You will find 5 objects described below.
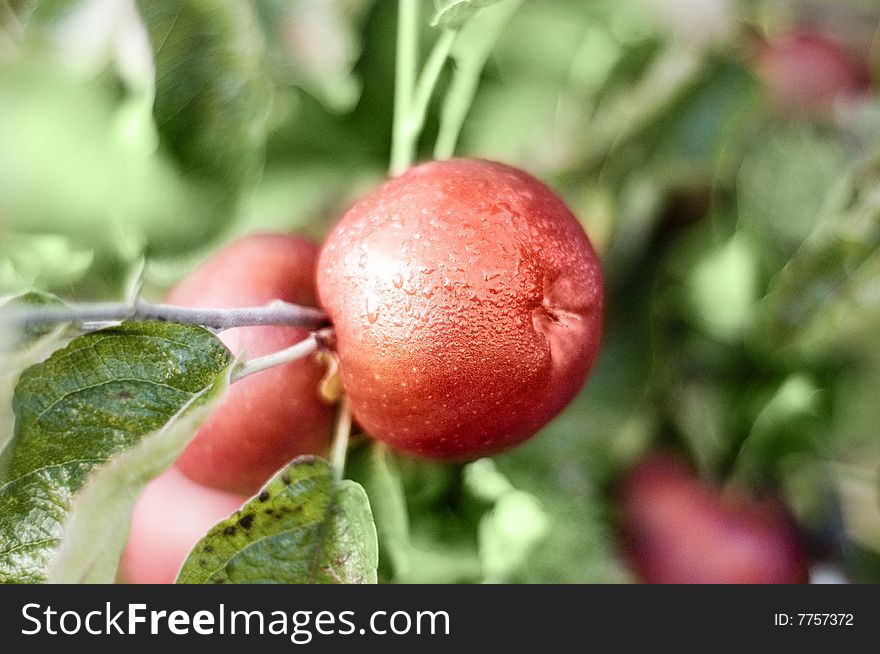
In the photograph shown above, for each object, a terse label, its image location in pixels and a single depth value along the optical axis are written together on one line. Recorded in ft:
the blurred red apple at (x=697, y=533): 1.71
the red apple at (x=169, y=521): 1.34
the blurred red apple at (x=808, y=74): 1.82
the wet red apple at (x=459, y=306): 1.00
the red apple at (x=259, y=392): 1.18
